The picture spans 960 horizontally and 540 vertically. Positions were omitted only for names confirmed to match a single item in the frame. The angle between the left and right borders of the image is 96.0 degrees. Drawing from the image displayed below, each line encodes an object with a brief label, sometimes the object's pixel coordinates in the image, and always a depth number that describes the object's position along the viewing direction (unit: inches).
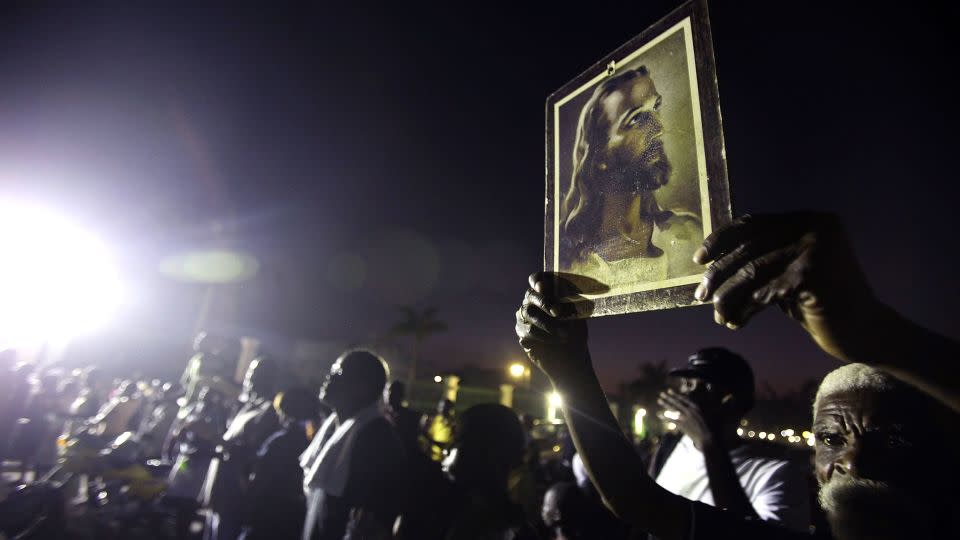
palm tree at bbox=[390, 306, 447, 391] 1657.2
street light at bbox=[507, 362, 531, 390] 745.6
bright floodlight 696.5
